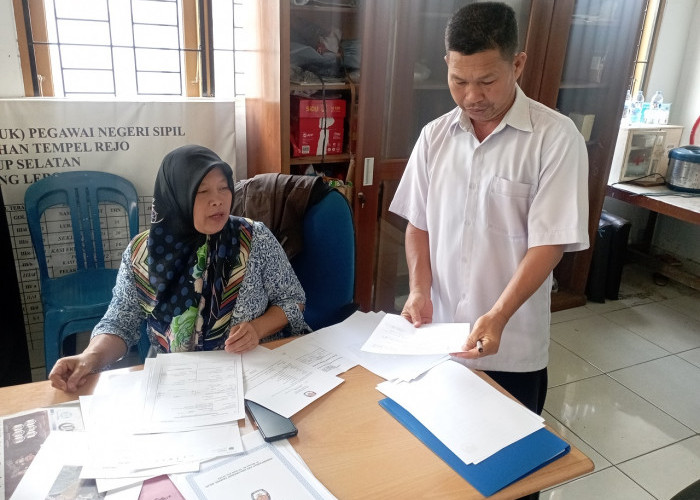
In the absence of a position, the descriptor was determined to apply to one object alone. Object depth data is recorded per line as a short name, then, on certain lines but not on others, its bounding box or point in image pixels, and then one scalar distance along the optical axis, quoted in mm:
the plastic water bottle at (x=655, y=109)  3682
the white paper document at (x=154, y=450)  945
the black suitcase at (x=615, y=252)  3428
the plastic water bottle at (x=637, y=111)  3697
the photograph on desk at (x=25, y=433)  928
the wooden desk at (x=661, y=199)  2973
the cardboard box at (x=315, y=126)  2312
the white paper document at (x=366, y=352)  1264
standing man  1271
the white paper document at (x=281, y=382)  1139
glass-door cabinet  2383
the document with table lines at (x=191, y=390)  1076
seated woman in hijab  1393
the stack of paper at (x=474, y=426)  982
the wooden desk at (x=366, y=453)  946
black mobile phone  1039
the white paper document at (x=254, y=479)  902
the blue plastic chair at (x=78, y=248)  2086
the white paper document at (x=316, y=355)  1279
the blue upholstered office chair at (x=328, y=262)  1663
